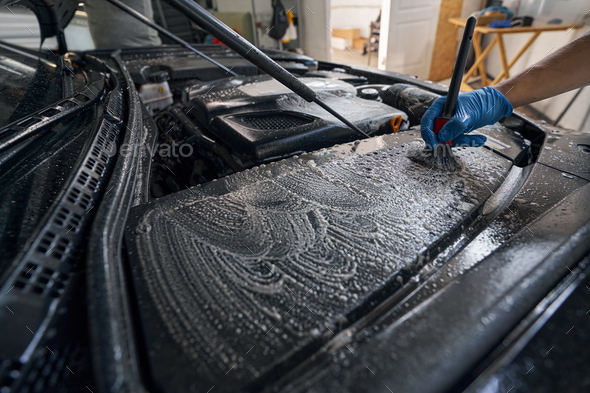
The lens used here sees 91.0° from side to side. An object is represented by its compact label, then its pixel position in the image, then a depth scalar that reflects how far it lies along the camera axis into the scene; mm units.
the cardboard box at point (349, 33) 7621
